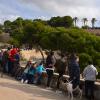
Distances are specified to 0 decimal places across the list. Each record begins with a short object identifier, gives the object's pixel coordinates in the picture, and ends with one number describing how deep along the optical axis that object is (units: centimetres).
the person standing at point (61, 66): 707
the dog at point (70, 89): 635
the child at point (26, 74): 818
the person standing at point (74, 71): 651
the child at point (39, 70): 792
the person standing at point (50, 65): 756
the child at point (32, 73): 806
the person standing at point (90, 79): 631
